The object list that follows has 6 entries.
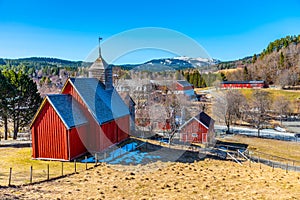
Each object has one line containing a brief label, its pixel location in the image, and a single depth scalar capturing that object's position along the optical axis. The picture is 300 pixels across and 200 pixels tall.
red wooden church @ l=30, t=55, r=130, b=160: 17.12
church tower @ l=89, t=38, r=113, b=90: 24.31
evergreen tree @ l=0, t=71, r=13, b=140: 23.97
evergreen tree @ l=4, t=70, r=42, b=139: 25.23
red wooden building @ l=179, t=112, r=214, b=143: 30.91
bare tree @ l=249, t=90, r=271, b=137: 43.34
